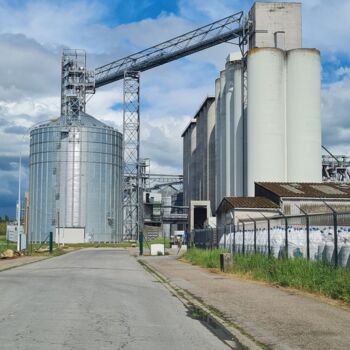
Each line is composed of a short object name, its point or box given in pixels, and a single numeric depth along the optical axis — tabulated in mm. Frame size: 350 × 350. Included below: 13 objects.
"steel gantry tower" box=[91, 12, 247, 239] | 75375
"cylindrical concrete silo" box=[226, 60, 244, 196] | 67019
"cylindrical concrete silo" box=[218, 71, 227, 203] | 73125
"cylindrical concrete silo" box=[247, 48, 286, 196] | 61625
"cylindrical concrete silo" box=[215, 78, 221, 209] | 76931
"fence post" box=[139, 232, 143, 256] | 51781
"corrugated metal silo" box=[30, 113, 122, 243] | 87812
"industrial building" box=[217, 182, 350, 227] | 49688
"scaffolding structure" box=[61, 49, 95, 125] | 91875
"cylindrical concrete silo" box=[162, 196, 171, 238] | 144300
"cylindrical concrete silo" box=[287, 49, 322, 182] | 62375
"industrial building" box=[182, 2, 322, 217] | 61844
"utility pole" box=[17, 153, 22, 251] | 52347
